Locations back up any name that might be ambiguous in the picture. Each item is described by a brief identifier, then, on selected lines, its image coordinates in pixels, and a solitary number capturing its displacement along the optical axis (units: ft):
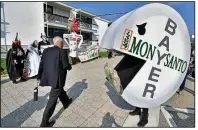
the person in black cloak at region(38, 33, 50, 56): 17.63
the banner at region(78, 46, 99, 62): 30.50
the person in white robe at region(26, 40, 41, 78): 15.06
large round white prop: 5.49
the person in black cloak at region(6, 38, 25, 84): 13.30
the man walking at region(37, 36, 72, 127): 7.13
